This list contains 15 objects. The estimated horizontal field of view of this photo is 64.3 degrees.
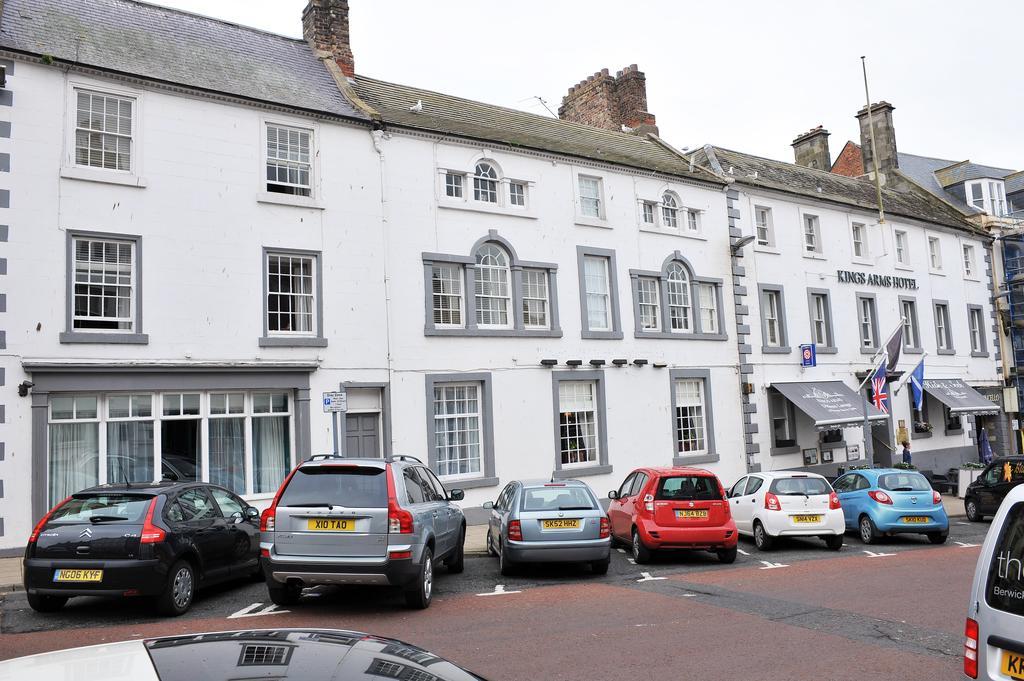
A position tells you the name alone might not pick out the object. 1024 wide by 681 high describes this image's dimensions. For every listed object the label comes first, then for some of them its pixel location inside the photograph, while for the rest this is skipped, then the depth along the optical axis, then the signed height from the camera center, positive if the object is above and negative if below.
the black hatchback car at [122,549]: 9.15 -1.19
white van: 4.32 -1.09
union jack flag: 23.94 +0.77
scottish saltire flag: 27.33 +0.83
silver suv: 9.44 -1.13
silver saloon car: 12.02 -1.55
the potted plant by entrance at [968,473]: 23.77 -1.96
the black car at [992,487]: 19.02 -1.94
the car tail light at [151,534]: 9.23 -1.02
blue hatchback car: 15.91 -1.93
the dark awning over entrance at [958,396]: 29.55 +0.38
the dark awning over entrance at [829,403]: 24.77 +0.30
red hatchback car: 13.40 -1.59
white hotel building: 15.05 +3.52
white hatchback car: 14.98 -1.77
